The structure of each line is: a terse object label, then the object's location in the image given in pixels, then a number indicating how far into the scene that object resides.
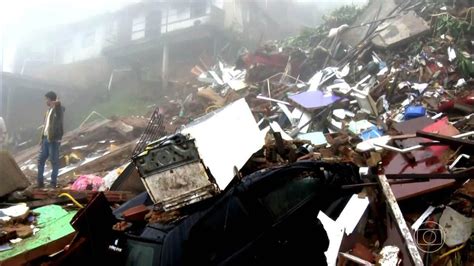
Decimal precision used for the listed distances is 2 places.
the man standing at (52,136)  7.83
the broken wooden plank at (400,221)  3.83
